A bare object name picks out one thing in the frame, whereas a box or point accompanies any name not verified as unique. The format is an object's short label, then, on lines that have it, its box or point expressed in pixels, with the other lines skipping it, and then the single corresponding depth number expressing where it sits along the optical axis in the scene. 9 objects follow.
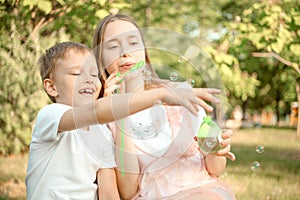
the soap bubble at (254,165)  2.85
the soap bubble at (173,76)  1.90
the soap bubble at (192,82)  1.92
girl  2.06
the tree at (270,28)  5.33
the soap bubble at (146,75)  2.00
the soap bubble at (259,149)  2.93
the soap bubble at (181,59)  1.85
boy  1.94
